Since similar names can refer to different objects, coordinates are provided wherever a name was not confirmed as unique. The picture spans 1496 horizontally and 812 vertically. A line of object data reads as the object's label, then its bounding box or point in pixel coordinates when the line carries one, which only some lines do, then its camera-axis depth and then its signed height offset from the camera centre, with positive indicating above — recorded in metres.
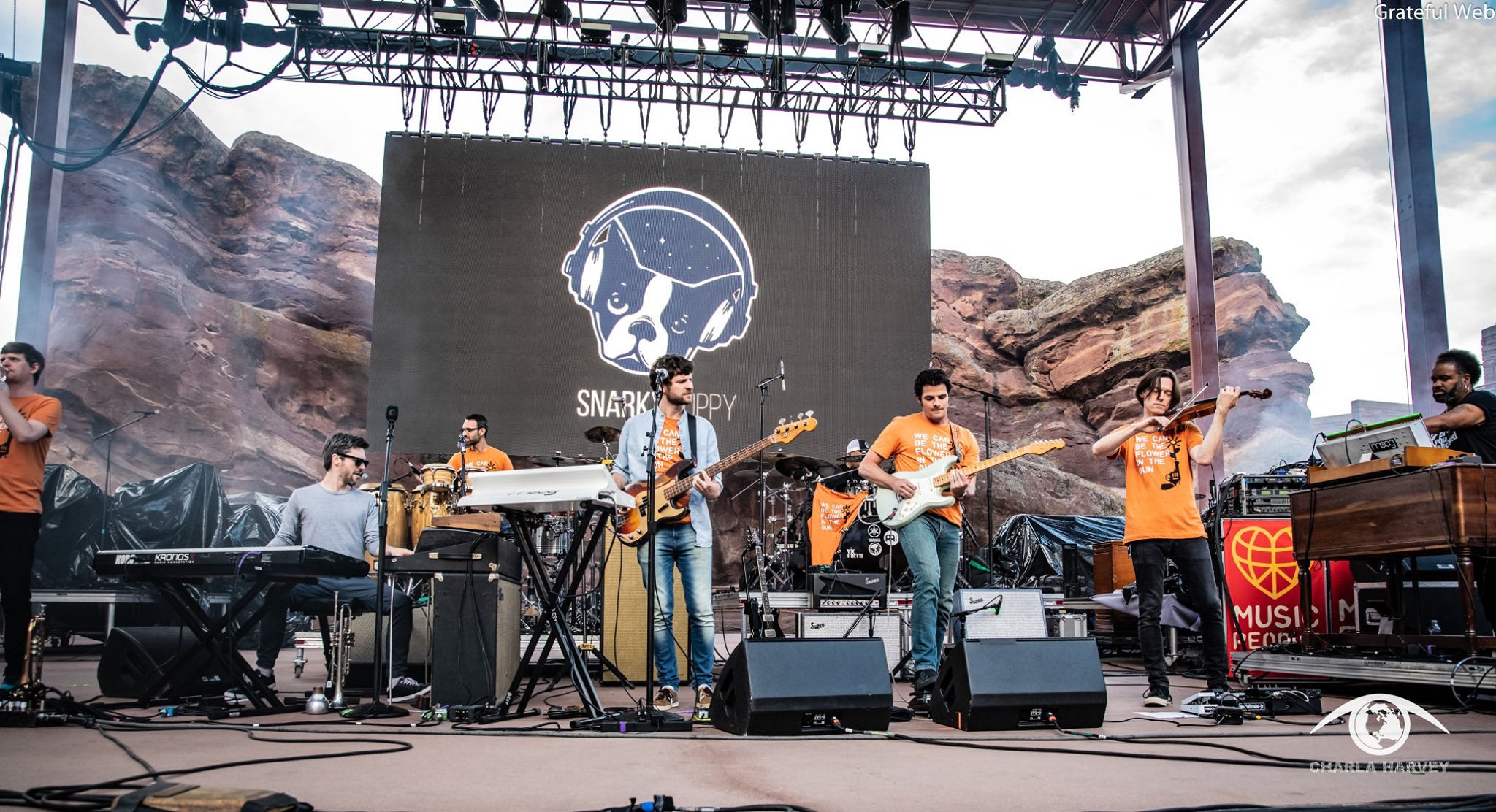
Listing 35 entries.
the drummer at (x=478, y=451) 8.39 +0.90
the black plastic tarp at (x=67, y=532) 9.77 +0.24
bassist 5.31 +0.17
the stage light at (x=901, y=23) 10.48 +5.59
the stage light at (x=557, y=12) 10.03 +5.50
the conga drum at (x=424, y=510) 7.50 +0.35
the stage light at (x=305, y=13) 10.19 +5.53
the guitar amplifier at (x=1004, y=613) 7.70 -0.44
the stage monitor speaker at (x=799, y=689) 3.97 -0.53
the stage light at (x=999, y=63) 10.76 +5.32
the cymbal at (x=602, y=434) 9.27 +1.14
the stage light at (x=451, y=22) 10.23 +5.47
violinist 5.06 +0.21
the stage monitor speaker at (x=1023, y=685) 4.14 -0.54
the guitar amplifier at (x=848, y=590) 7.86 -0.26
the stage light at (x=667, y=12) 10.02 +5.46
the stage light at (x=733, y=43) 10.45 +5.38
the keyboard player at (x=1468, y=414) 5.32 +0.78
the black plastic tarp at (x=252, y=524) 10.82 +0.36
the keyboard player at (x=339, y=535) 5.82 +0.13
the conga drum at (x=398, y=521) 7.39 +0.27
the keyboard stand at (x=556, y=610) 4.42 -0.24
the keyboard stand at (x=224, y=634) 4.69 -0.37
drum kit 8.58 +0.21
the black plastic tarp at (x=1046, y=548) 10.32 +0.09
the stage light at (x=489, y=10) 10.30 +5.66
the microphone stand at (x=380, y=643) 4.66 -0.41
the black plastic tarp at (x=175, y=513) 10.22 +0.46
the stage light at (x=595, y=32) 10.28 +5.39
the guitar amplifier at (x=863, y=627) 7.78 -0.54
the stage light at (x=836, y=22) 10.29 +5.58
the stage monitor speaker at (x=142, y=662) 5.30 -0.56
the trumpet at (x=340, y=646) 5.08 -0.48
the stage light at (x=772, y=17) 10.19 +5.54
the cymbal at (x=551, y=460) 10.14 +1.11
